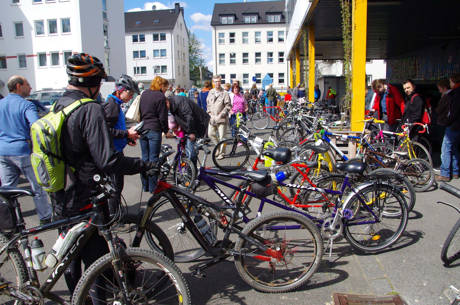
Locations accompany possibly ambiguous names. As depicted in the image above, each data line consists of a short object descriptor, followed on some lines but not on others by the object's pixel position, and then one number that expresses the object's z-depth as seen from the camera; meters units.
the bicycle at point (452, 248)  3.54
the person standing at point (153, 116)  6.18
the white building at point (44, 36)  36.59
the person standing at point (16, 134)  4.64
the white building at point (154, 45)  61.47
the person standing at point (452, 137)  6.39
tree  81.44
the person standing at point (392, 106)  8.27
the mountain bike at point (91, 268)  2.50
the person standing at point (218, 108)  9.38
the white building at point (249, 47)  59.22
